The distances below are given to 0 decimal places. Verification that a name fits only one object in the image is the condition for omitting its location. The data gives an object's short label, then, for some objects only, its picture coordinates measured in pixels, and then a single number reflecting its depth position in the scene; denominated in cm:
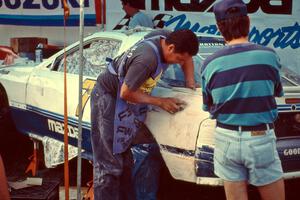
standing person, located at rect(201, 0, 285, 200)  509
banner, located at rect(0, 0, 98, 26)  1553
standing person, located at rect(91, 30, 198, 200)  672
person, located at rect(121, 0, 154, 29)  1362
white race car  707
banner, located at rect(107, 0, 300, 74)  1318
